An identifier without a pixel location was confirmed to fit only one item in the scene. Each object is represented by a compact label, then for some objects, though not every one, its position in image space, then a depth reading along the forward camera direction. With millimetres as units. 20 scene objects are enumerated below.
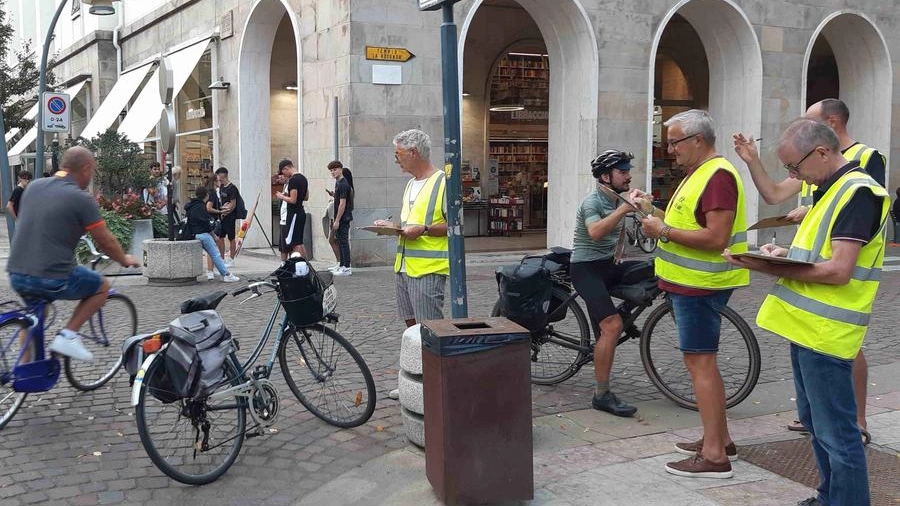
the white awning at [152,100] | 19344
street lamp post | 15191
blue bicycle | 5117
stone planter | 11516
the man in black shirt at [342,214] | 12625
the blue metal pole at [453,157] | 4691
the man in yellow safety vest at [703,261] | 4219
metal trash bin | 3785
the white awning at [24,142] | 35062
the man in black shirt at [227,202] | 13305
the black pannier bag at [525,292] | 5457
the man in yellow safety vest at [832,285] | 3248
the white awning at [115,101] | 23625
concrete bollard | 4695
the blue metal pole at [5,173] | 18344
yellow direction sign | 13766
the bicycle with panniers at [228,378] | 4168
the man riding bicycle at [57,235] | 5117
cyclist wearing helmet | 5289
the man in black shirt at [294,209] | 12023
